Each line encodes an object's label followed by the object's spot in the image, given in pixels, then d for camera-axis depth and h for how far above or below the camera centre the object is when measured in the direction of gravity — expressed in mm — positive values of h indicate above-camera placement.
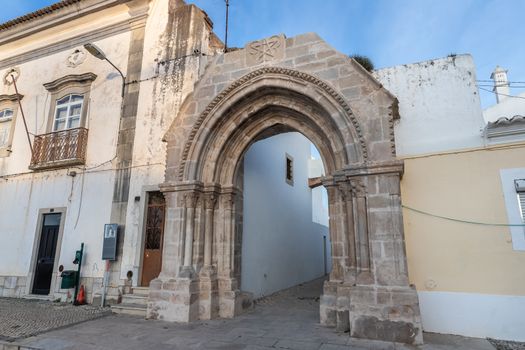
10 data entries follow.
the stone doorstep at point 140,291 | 6271 -650
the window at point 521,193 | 4336 +823
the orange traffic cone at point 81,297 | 6766 -828
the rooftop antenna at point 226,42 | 7979 +5217
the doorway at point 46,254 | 7660 +46
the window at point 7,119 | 9125 +3815
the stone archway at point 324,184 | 4289 +966
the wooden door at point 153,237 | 6527 +378
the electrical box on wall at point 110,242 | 6633 +279
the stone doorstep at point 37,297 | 7357 -909
